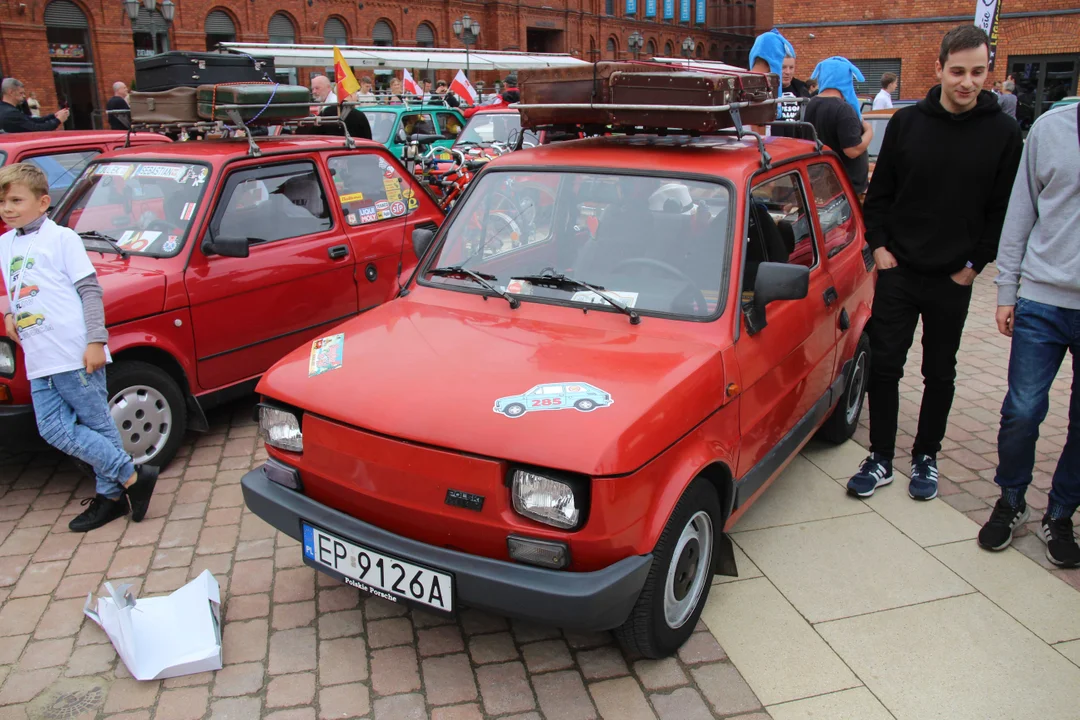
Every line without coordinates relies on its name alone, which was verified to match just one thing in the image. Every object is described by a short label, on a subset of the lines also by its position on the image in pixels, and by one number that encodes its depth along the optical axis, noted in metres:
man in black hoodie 3.78
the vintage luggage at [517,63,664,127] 3.88
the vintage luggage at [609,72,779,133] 3.57
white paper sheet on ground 3.08
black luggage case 6.31
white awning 21.41
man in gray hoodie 3.40
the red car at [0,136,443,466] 4.58
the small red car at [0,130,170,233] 6.75
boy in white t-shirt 3.80
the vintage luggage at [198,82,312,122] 5.49
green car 13.01
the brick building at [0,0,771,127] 24.78
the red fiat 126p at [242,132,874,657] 2.63
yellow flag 10.89
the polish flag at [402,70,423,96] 16.77
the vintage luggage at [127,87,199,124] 5.71
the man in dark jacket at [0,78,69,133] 9.77
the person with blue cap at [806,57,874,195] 6.37
